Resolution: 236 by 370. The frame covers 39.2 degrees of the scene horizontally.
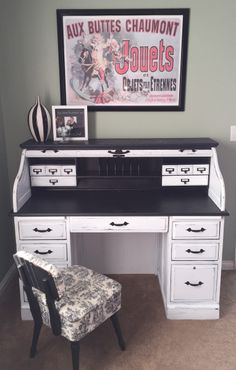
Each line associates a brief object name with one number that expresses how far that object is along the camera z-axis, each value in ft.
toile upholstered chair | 4.97
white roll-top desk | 6.52
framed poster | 7.40
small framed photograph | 7.61
